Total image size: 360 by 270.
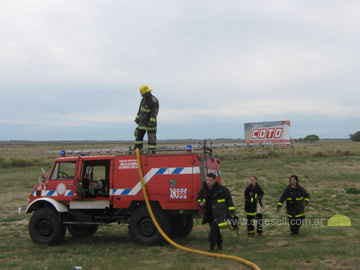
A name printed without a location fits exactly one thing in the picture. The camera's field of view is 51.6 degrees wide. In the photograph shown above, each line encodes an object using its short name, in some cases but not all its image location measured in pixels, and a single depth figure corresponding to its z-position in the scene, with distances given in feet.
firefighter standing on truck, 33.86
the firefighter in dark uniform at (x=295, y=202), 31.53
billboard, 149.89
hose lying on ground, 22.54
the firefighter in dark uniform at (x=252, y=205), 31.96
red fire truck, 28.50
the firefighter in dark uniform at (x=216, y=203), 26.45
